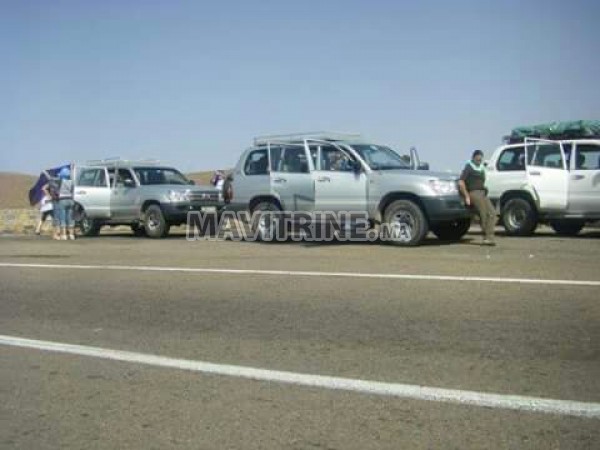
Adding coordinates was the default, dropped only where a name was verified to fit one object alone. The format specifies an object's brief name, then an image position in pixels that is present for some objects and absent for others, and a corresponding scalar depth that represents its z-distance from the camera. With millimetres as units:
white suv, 13750
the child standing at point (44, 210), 20128
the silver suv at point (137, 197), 17172
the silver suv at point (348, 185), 12586
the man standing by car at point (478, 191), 12609
